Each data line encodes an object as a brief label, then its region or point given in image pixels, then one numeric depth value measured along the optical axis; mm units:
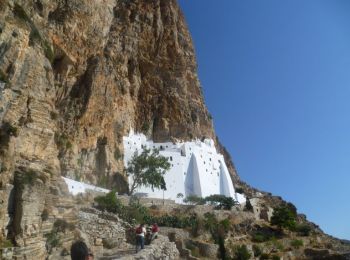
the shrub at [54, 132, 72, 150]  28936
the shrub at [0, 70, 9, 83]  12862
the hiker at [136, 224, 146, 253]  12711
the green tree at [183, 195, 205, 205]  38062
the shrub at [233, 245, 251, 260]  25953
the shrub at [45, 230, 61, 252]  12675
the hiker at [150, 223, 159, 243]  14475
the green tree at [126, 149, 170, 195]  36469
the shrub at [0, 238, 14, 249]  10716
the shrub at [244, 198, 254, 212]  38594
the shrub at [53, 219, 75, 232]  13308
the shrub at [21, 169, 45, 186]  12031
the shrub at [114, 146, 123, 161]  36125
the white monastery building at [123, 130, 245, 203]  39281
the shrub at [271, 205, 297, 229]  34469
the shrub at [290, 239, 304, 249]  31109
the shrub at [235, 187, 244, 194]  50916
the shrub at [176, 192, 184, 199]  39300
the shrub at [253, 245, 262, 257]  28034
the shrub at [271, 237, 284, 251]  30047
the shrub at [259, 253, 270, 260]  27531
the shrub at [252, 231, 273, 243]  30953
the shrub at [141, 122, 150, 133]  42591
